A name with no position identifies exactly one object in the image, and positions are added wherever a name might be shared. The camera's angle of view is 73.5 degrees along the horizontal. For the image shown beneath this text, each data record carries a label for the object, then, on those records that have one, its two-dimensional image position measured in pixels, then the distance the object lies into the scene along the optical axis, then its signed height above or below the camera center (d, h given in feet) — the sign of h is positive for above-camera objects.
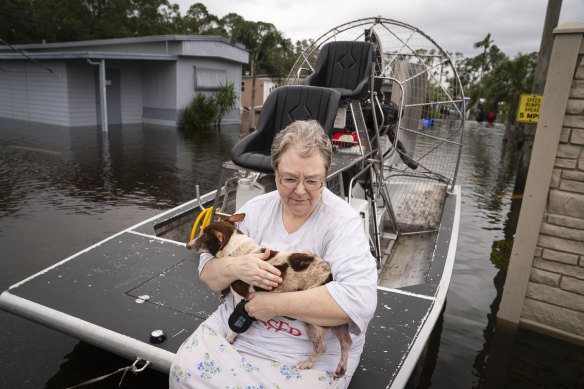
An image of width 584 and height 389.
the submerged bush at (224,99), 57.00 +0.27
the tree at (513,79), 62.44 +6.91
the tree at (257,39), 56.24 +9.23
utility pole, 21.07 +4.30
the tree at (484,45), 160.45 +30.07
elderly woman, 4.76 -2.21
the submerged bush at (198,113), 53.88 -1.97
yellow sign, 18.20 +0.66
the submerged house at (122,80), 50.34 +1.74
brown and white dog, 4.91 -1.99
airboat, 7.43 -4.06
